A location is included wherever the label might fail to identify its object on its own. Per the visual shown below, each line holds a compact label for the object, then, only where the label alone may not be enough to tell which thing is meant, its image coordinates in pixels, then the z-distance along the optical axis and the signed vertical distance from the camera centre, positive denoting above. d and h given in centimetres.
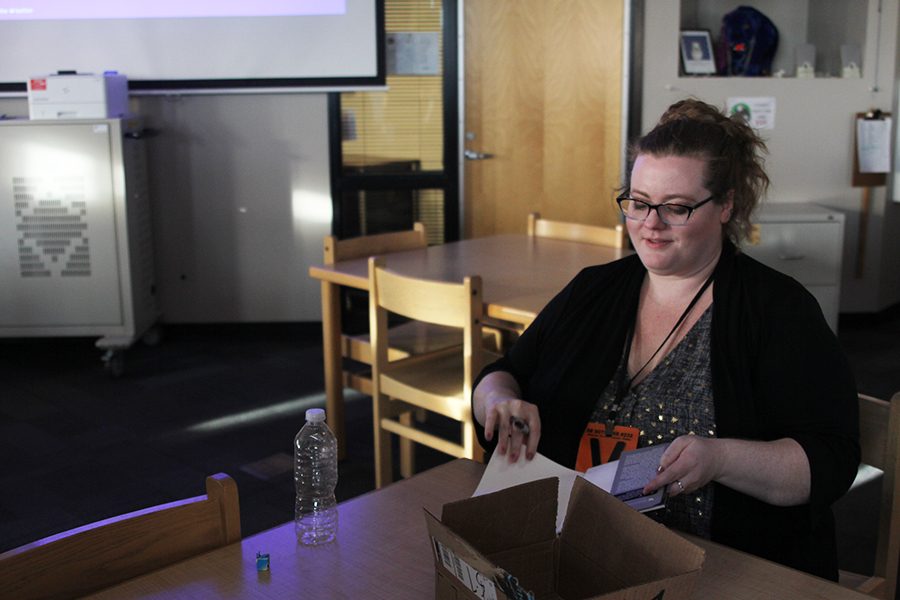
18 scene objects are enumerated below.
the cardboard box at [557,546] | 107 -49
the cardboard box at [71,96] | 454 +11
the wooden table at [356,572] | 123 -58
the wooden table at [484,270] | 304 -50
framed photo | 533 +31
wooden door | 520 +2
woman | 151 -43
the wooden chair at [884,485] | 161 -60
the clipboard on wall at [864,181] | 525 -38
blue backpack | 533 +37
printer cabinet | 458 -51
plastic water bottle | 138 -58
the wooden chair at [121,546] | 119 -54
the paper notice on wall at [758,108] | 528 +2
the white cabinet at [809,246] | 494 -66
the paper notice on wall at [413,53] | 521 +33
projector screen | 486 +37
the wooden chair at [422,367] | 273 -78
